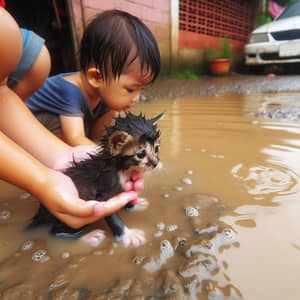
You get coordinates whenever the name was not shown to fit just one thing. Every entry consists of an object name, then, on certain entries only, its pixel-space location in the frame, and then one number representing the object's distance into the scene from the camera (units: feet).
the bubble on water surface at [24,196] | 1.20
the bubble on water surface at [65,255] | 0.85
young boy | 1.26
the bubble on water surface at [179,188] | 1.21
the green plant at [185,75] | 7.19
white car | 7.54
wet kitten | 0.89
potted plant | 8.03
